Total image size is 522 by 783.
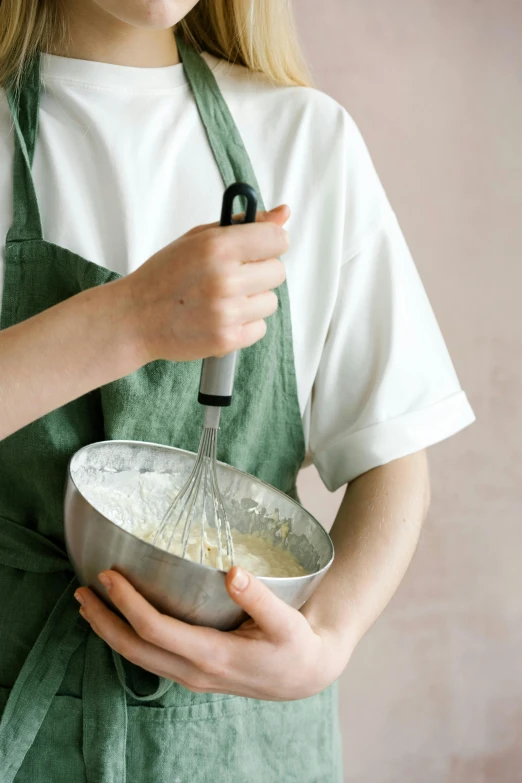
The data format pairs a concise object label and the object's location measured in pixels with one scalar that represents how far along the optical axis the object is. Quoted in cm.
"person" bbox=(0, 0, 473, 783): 75
